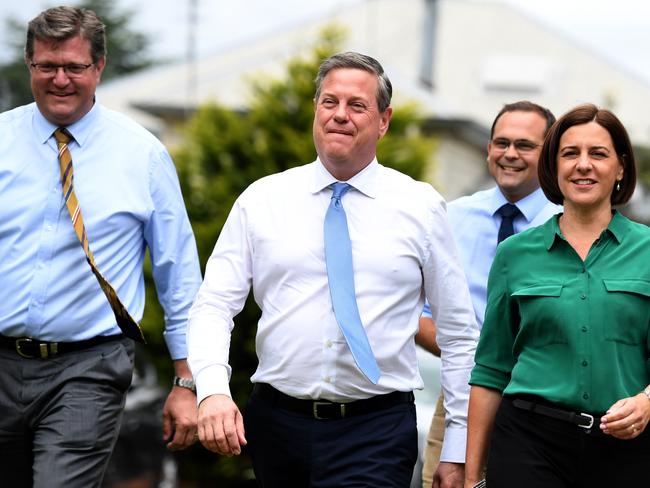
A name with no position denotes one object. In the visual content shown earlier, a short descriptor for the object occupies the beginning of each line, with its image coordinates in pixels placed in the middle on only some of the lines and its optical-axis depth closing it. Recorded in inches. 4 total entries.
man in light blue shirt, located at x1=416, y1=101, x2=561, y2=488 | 482.3
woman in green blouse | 348.8
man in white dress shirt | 376.8
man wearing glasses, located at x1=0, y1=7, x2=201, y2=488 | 414.0
